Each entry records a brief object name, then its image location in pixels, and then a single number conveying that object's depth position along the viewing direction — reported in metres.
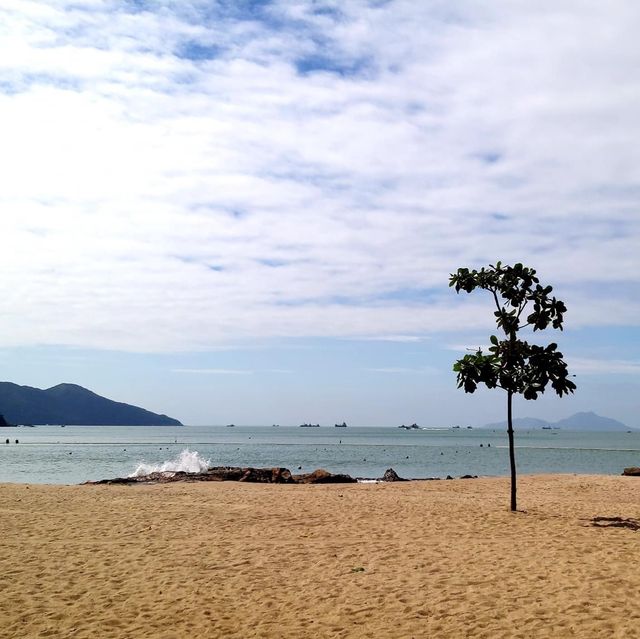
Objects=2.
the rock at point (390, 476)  36.75
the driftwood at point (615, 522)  15.87
